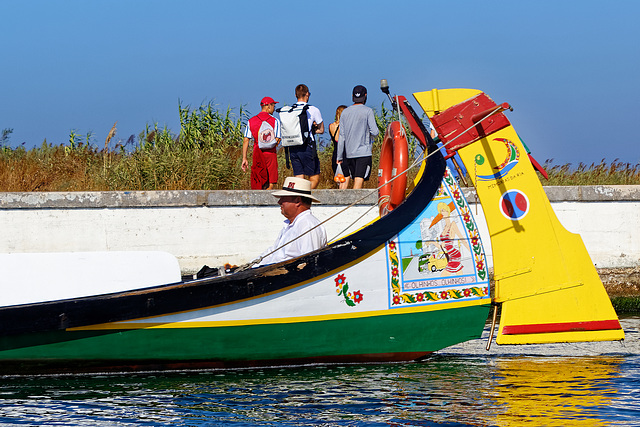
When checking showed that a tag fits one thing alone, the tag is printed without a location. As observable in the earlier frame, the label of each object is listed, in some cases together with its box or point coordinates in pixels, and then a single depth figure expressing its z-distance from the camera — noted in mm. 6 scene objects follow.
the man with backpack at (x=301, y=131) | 24359
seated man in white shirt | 15508
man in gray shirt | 24906
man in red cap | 24828
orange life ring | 16016
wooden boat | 14828
